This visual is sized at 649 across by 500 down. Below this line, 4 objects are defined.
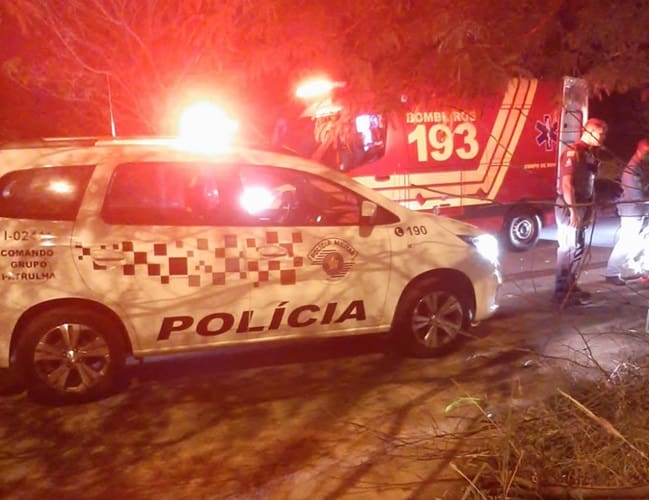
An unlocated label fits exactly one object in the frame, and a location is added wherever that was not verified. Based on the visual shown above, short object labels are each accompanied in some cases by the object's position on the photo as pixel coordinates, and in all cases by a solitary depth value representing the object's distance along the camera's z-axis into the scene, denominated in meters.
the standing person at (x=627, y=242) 8.27
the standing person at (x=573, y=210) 7.21
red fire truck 8.80
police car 4.88
